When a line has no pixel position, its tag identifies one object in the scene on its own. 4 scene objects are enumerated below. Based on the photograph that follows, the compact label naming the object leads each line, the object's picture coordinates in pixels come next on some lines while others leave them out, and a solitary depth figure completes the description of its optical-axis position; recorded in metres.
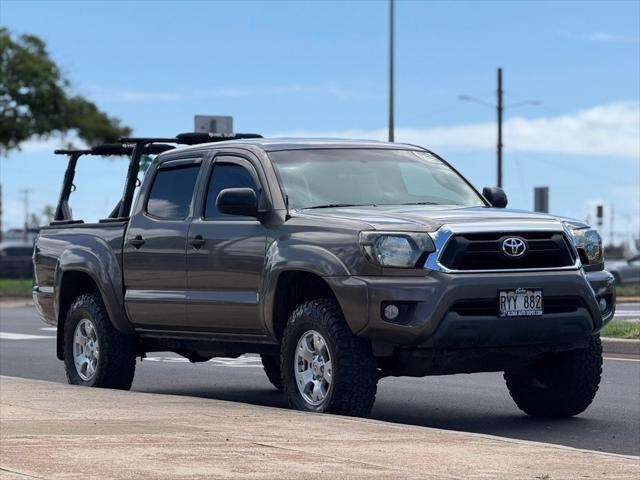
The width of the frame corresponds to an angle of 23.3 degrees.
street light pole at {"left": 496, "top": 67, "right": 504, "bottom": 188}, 51.47
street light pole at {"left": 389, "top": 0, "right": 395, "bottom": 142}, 41.44
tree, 60.59
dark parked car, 60.16
